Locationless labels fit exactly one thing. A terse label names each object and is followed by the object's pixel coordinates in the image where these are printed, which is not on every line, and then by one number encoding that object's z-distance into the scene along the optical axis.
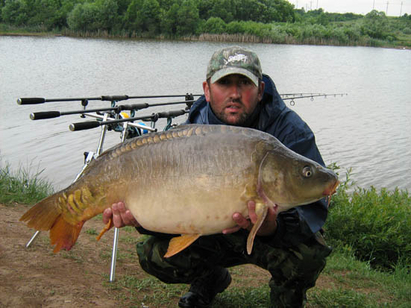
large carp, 1.56
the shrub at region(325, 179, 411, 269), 3.40
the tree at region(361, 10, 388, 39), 45.87
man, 2.07
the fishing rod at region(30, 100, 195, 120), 2.56
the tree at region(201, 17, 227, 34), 38.00
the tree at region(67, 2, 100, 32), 35.22
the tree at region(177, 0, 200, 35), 36.91
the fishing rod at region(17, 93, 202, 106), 3.04
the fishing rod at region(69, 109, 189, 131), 2.48
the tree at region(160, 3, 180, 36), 36.91
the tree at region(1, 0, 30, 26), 35.84
